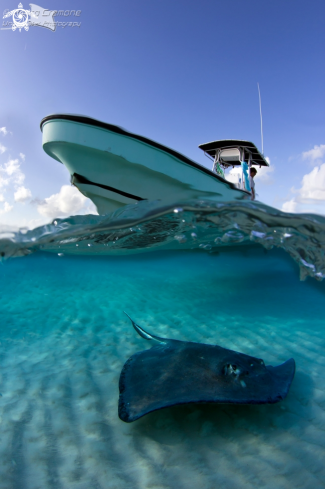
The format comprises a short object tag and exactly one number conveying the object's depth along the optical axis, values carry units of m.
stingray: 2.59
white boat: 7.16
